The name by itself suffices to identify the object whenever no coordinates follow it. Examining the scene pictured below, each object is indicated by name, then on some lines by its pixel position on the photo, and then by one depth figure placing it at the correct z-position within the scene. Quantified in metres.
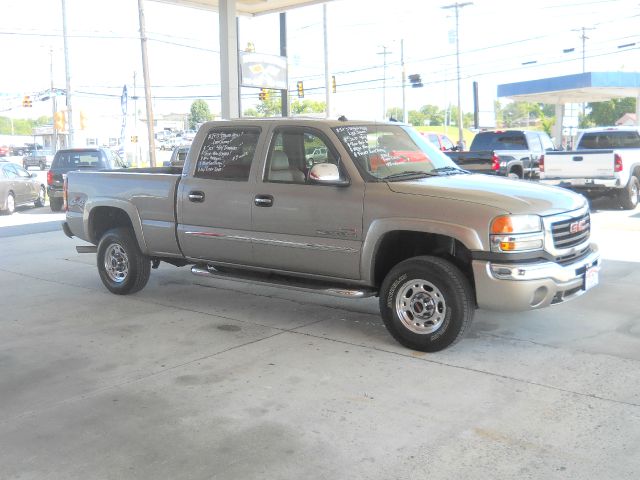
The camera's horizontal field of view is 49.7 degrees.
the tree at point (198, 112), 110.46
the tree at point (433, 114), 139.25
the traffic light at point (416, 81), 44.66
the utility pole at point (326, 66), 32.81
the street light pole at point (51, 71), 51.78
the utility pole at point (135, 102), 55.44
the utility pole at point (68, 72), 34.97
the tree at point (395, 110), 102.72
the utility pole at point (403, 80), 50.93
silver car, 19.05
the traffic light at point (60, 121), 47.58
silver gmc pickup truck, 5.48
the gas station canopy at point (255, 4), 15.43
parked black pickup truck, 17.36
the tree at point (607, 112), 85.81
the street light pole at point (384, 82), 63.90
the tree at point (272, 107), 74.34
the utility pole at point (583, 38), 77.62
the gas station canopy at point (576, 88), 34.09
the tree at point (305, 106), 72.88
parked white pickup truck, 15.25
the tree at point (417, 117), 137.39
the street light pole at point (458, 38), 49.28
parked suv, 18.78
